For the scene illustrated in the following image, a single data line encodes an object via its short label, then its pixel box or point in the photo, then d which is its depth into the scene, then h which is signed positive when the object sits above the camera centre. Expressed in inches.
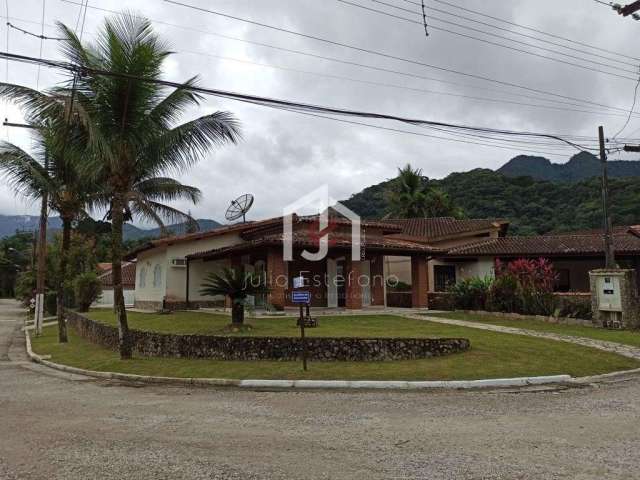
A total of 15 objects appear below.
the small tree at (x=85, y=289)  1234.6 +12.6
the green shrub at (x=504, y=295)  783.7 -3.5
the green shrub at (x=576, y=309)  718.6 -23.7
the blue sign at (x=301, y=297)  397.1 -2.7
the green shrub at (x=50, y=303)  1492.4 -25.6
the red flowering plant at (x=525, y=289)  755.4 +5.8
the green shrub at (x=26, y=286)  1563.7 +25.8
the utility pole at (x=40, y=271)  847.7 +40.5
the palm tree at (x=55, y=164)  485.7 +157.3
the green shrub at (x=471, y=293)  848.3 -0.2
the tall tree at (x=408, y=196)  2009.1 +382.3
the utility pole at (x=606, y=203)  747.4 +132.4
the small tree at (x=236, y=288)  543.5 +6.0
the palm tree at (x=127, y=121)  474.6 +171.1
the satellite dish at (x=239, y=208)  1014.0 +170.5
